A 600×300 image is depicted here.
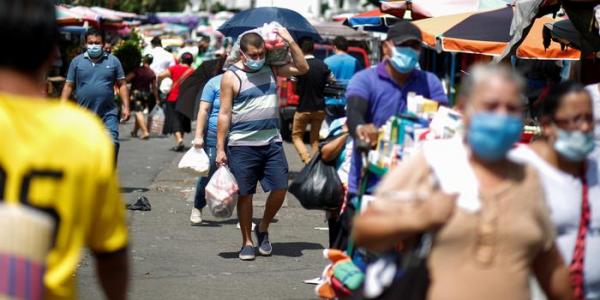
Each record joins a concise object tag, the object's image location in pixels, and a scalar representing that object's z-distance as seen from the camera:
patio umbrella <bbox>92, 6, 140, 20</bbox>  38.36
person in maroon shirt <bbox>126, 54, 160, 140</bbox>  23.84
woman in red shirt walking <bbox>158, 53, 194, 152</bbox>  20.69
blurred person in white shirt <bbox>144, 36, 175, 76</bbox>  25.20
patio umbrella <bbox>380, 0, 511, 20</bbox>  17.36
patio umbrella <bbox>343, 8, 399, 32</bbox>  21.47
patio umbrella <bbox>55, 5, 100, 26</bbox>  23.85
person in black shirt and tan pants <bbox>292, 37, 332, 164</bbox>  16.19
